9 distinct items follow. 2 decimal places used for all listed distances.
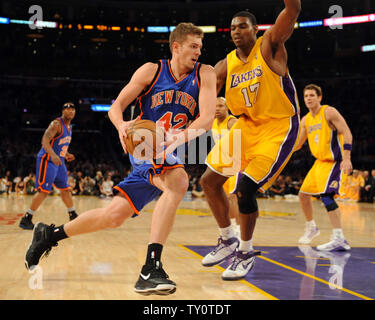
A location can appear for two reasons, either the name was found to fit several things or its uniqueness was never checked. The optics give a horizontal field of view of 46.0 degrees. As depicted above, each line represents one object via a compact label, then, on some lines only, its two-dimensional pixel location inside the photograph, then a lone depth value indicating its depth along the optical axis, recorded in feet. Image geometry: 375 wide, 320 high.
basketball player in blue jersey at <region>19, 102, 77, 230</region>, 21.85
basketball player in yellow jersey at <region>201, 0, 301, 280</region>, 12.33
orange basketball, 9.93
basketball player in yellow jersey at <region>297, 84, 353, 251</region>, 18.28
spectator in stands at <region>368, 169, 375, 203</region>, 52.43
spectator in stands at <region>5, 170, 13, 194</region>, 57.62
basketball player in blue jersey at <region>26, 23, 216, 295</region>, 10.13
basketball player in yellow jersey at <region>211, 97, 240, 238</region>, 18.63
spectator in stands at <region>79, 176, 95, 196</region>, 59.00
